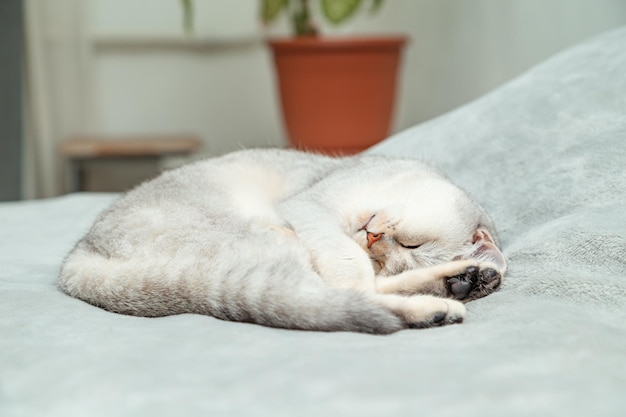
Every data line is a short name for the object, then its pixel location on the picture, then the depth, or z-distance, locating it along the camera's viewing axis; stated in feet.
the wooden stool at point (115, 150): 12.66
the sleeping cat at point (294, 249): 3.68
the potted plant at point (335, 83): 12.28
